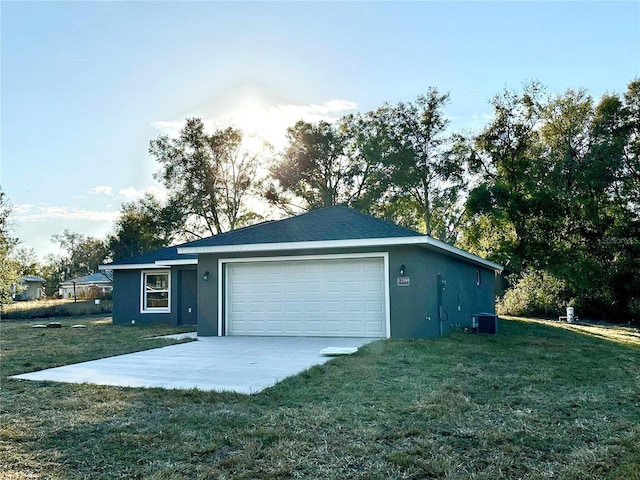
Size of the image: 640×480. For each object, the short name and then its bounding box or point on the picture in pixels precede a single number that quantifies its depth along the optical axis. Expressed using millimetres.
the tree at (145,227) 31547
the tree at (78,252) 53597
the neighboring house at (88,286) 32219
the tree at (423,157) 28406
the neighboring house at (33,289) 47969
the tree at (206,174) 31750
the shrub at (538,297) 22406
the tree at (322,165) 30703
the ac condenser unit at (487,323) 13773
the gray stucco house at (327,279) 10922
